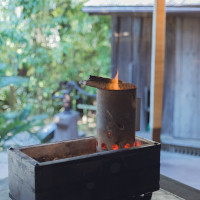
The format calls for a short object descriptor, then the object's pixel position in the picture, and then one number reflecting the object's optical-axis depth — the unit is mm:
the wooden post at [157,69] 3885
